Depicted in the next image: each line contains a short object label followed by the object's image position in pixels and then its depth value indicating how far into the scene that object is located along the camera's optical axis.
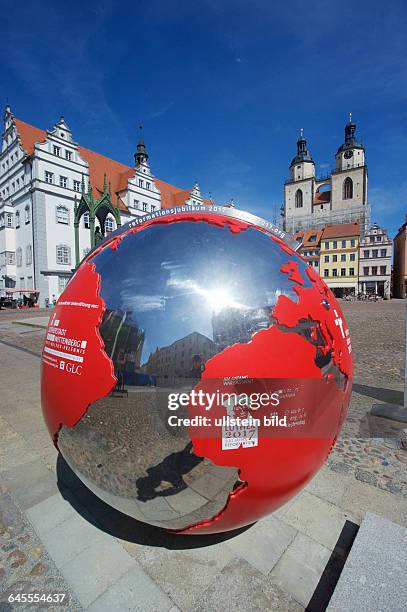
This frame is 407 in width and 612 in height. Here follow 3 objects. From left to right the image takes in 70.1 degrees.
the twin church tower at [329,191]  61.66
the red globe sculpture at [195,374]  1.62
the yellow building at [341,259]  53.10
